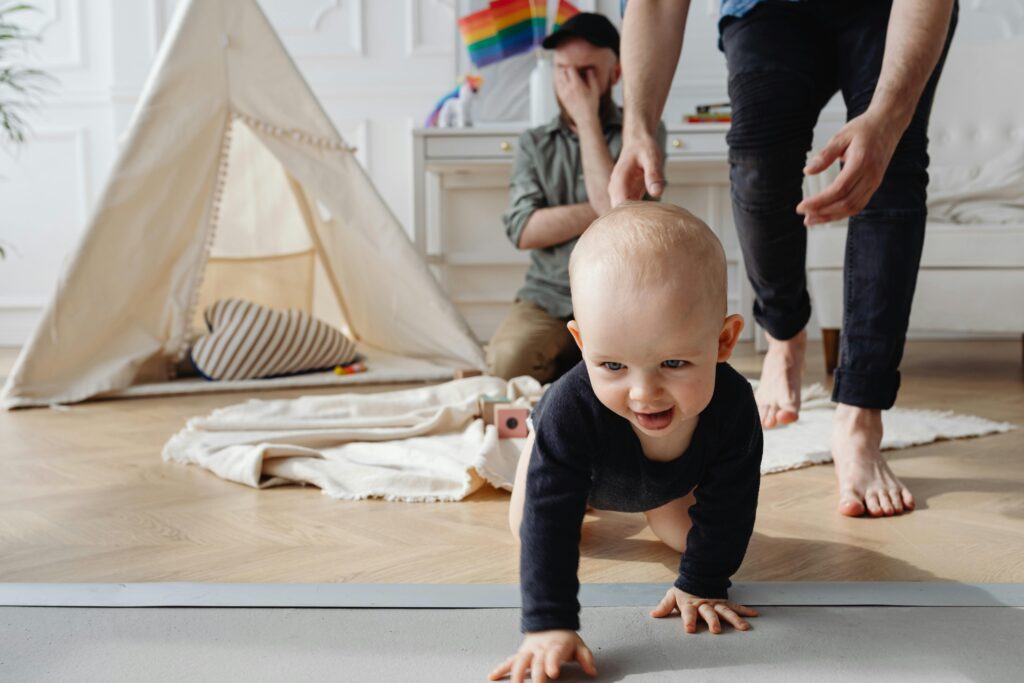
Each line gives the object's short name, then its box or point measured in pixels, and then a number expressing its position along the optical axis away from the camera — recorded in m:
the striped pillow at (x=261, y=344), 2.24
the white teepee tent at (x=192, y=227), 2.04
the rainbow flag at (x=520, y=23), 2.91
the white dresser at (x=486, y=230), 3.22
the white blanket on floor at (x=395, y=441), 1.27
